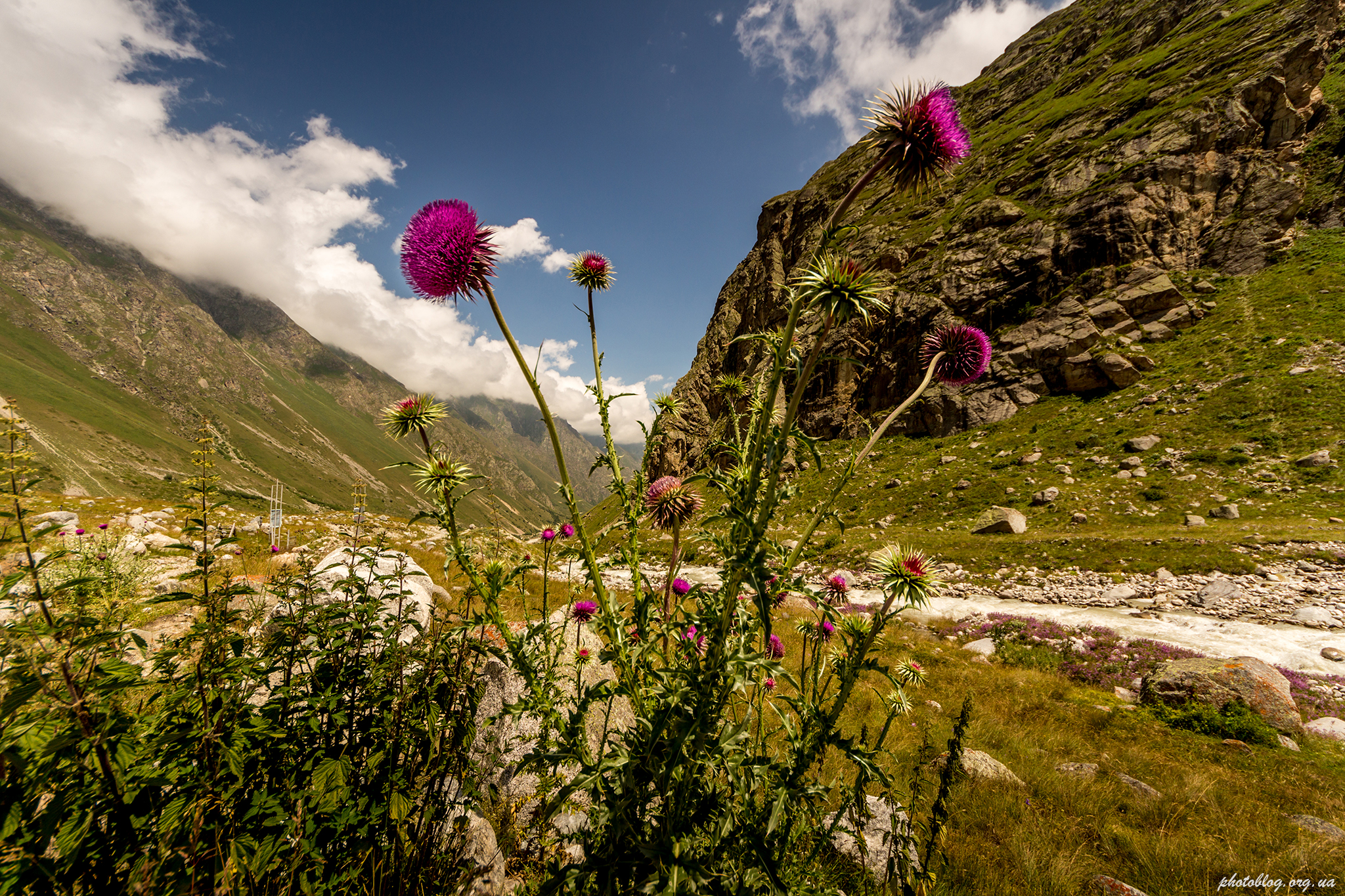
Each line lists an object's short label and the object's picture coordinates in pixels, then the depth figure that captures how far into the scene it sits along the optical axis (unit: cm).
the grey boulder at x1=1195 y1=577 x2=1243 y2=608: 1455
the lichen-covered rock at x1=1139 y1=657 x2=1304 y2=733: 795
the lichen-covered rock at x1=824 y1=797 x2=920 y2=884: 406
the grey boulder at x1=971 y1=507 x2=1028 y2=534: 2403
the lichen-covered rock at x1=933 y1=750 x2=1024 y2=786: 601
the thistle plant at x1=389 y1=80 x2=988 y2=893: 251
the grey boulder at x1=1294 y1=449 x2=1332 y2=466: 2147
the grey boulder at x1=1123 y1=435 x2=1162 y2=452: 2664
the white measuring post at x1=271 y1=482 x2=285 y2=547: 1359
